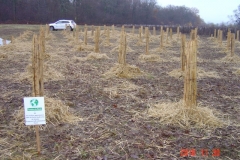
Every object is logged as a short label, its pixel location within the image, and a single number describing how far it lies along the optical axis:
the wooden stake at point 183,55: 8.10
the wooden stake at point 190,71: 4.36
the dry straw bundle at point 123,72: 7.71
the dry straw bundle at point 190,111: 4.35
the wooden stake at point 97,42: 11.37
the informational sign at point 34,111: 3.25
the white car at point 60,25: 31.69
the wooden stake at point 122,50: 7.80
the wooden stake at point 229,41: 14.04
